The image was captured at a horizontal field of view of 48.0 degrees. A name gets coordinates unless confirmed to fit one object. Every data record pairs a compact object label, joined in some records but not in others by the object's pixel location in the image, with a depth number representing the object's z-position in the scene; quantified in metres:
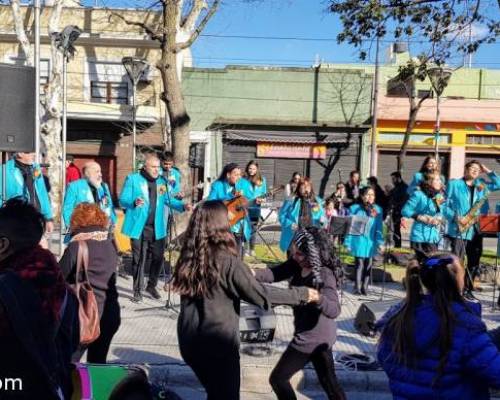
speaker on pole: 5.54
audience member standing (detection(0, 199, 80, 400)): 2.09
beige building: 20.86
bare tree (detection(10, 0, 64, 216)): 16.39
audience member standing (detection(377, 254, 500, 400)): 2.41
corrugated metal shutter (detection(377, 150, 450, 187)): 22.78
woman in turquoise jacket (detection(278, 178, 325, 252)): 8.53
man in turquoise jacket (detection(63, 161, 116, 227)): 6.91
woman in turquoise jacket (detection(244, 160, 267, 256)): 8.55
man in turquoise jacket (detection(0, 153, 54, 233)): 6.71
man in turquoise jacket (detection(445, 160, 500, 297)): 7.80
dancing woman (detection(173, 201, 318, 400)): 3.19
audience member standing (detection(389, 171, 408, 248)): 11.88
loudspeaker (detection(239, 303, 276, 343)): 4.43
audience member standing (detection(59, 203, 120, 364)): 4.18
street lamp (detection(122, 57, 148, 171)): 16.17
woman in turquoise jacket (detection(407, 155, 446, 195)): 7.73
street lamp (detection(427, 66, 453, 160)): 16.14
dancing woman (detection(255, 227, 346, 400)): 3.72
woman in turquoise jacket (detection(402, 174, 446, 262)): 7.63
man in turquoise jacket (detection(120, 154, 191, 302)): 7.34
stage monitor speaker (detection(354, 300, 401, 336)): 6.09
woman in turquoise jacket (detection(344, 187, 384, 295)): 7.99
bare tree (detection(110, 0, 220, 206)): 12.12
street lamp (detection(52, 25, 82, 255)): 11.86
